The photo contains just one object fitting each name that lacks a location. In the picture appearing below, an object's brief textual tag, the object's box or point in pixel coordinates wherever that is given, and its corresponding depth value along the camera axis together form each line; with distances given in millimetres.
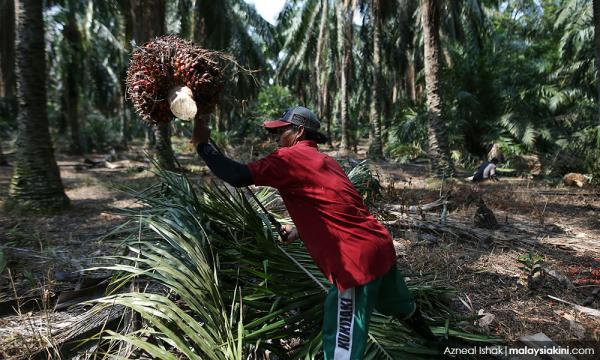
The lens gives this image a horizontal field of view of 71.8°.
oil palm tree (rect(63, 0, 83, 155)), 18188
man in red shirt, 2307
